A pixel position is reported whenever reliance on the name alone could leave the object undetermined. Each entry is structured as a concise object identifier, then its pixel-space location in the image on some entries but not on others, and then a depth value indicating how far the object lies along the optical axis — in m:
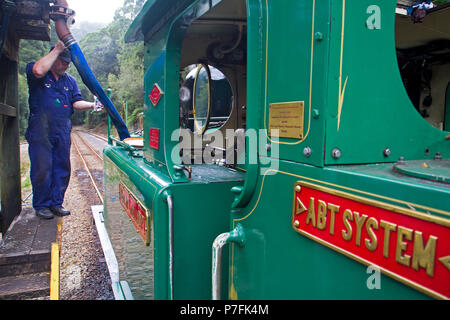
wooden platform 3.10
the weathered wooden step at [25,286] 2.98
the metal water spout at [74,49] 3.54
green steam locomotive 0.94
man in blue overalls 4.43
